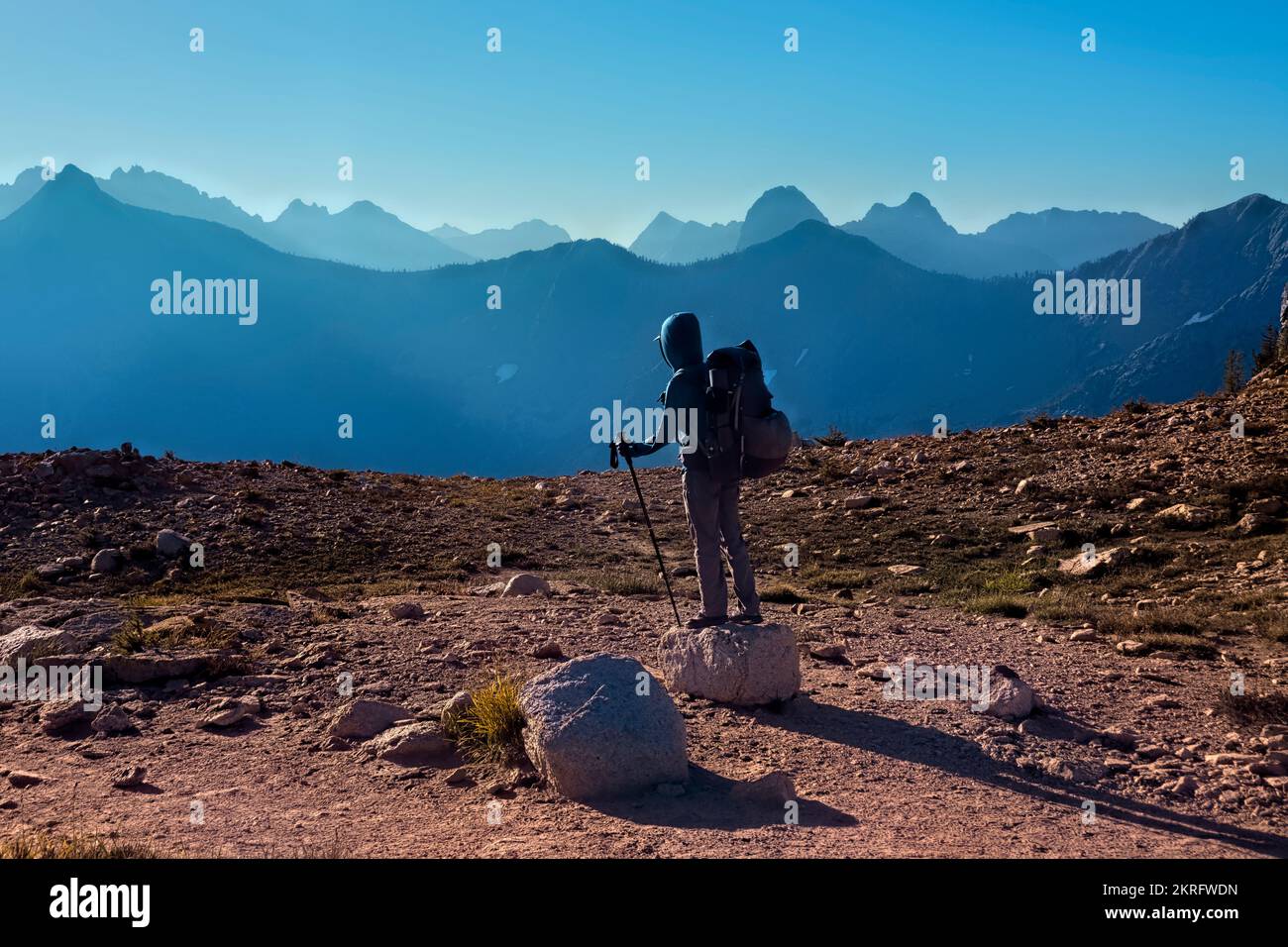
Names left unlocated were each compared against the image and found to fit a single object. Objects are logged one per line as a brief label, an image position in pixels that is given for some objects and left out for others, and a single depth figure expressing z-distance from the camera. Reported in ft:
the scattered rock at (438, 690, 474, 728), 22.02
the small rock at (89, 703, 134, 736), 24.17
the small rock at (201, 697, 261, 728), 24.35
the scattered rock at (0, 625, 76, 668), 28.50
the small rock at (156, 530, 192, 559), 51.21
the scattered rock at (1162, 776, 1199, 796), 18.67
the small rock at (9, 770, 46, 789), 20.48
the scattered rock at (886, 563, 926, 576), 46.39
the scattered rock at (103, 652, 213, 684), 27.55
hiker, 24.52
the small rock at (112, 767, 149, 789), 20.38
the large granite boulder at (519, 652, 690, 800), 18.19
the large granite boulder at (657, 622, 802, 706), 23.71
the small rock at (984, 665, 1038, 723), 23.06
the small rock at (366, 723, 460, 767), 21.27
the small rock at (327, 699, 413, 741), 22.99
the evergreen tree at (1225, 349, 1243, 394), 105.81
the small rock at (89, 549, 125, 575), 48.96
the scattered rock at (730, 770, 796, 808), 17.37
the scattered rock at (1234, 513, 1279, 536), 44.52
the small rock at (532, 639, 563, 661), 29.32
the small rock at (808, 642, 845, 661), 29.45
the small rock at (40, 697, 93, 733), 24.25
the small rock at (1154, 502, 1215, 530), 47.50
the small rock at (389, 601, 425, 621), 35.42
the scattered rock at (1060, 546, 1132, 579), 42.29
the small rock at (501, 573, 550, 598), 41.45
